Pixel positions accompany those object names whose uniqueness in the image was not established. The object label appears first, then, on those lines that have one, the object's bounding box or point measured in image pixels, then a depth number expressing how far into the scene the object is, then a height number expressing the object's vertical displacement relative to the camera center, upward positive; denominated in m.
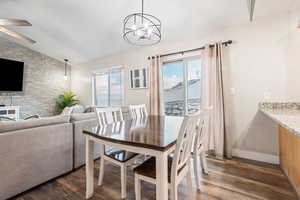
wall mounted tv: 3.98 +0.84
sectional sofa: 1.45 -0.61
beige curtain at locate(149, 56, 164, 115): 3.17 +0.29
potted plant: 5.07 +0.06
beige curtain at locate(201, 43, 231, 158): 2.43 +0.07
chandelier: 1.81 +1.49
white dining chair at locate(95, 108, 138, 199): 1.45 -0.61
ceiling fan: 2.11 +1.27
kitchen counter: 1.25 -0.44
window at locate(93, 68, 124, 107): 4.27 +0.50
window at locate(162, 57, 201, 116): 2.99 +0.38
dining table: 0.97 -0.31
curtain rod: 2.47 +1.09
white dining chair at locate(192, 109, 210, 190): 1.56 -0.55
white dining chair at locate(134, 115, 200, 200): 1.01 -0.60
